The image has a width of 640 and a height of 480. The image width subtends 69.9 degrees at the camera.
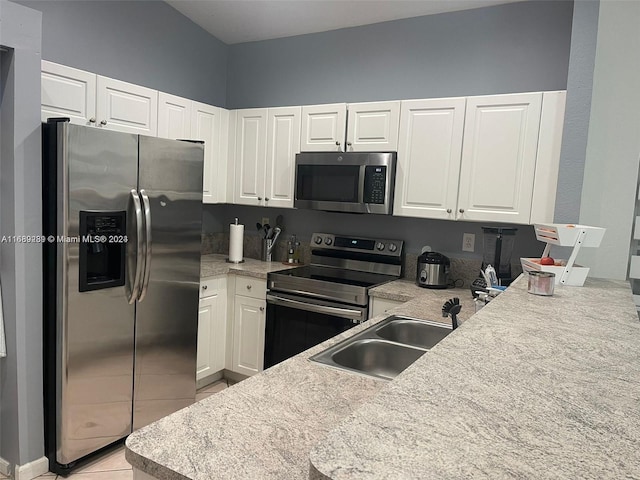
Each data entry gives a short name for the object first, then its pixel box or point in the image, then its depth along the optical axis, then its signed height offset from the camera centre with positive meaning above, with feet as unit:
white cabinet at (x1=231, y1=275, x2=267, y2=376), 10.95 -3.08
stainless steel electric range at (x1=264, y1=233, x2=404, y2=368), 9.78 -1.94
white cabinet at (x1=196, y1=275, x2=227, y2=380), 10.71 -3.15
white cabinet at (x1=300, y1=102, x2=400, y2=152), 10.03 +1.73
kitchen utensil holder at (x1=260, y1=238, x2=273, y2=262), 12.60 -1.39
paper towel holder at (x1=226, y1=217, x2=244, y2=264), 12.04 -1.70
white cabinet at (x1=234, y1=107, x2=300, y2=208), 11.32 +1.10
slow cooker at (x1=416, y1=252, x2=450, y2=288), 10.00 -1.37
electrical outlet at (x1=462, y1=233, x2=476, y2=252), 10.50 -0.73
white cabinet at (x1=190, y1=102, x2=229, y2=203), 11.37 +1.38
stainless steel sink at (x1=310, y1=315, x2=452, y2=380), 5.73 -1.93
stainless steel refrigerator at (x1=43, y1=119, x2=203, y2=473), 7.27 -1.57
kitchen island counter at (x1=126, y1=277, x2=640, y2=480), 1.81 -0.97
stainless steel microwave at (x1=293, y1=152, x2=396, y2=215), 9.93 +0.48
